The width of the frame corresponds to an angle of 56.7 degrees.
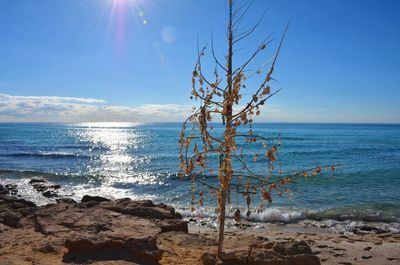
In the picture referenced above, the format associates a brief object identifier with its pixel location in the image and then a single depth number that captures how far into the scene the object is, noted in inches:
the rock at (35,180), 927.7
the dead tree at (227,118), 211.0
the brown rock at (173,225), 396.8
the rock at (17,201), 602.4
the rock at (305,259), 260.3
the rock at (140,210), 444.1
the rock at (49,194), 755.7
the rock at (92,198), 605.0
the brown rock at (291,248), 273.7
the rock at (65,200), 672.7
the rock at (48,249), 289.2
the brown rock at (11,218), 395.2
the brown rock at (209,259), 264.1
